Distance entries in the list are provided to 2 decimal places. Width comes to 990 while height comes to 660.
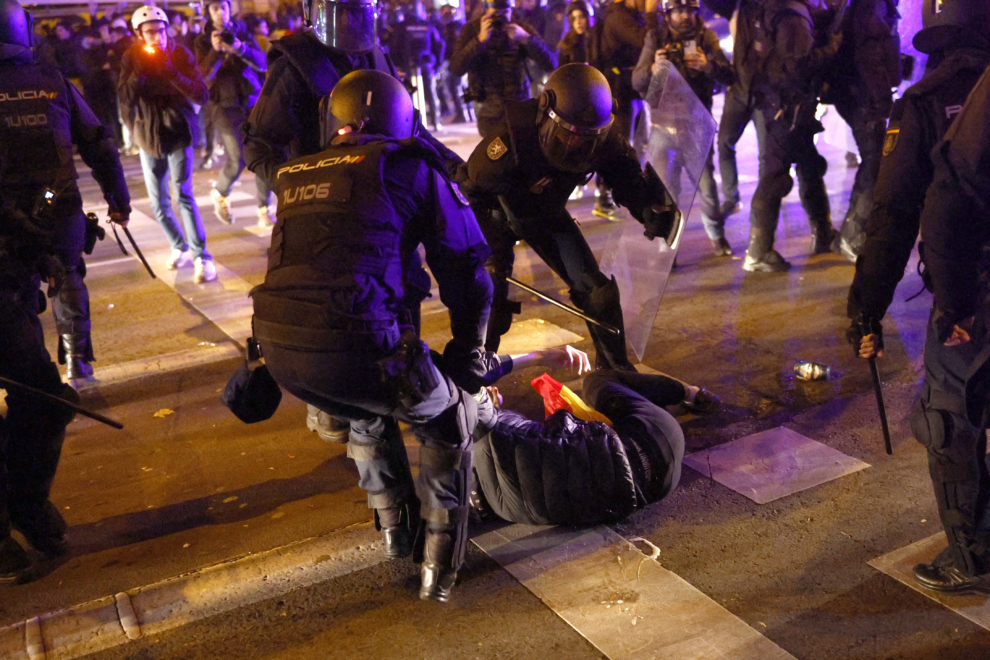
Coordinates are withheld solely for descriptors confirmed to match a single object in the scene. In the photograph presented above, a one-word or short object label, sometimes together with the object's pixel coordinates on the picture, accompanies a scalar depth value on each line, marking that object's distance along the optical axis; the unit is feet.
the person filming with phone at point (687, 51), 23.12
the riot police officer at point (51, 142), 13.98
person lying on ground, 11.36
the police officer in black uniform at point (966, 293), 8.59
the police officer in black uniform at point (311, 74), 14.02
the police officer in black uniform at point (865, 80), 21.99
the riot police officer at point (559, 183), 12.75
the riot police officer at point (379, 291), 9.02
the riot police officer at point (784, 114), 21.93
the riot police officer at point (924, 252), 9.35
